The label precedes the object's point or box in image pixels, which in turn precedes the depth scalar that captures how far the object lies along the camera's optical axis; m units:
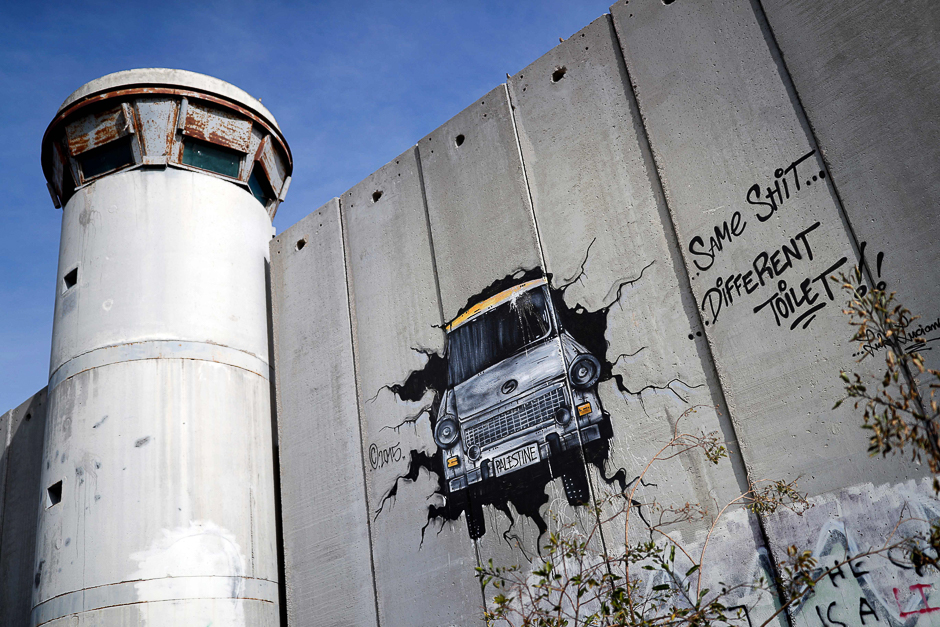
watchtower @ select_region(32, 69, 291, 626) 10.43
